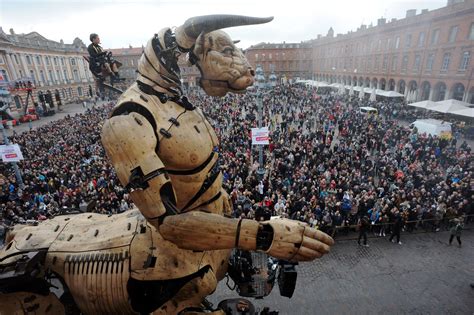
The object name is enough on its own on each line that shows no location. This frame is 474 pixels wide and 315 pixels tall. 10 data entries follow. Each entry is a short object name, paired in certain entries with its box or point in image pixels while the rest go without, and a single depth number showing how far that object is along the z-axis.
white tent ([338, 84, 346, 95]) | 47.53
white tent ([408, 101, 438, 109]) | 29.72
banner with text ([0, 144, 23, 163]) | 15.09
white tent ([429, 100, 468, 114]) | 27.05
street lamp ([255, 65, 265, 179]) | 16.73
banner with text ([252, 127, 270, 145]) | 15.78
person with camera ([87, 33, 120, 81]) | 3.72
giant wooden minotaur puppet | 2.53
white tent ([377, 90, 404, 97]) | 38.22
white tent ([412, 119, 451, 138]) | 22.36
